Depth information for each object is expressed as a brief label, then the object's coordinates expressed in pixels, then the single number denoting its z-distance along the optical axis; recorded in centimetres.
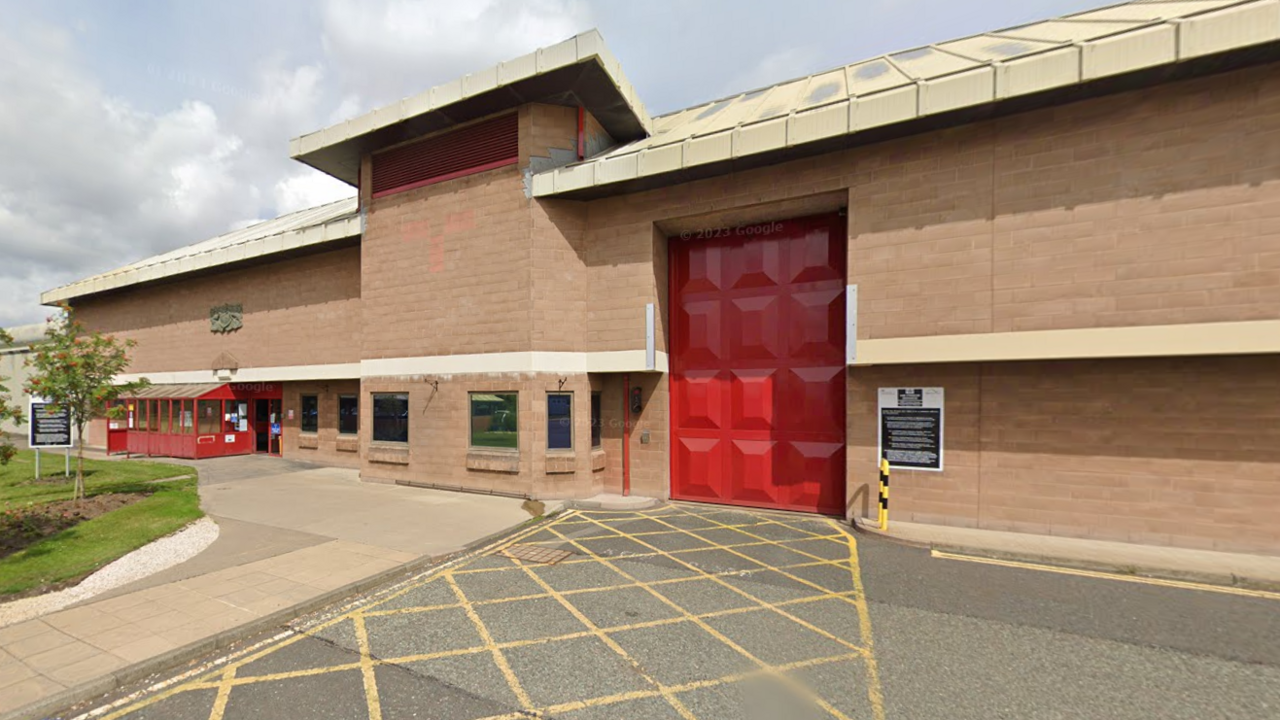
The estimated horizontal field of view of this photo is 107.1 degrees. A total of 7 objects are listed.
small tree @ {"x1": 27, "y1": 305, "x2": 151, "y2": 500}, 883
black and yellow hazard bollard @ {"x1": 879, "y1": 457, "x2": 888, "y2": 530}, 807
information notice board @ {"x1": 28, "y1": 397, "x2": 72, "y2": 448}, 1057
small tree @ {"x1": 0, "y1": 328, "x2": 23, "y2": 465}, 661
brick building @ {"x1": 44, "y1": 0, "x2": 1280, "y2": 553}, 686
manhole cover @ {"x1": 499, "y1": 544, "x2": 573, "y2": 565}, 693
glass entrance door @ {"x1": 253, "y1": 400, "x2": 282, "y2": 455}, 1728
